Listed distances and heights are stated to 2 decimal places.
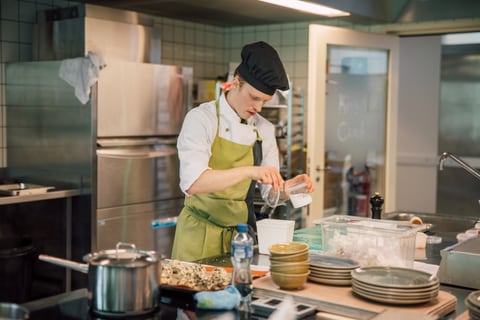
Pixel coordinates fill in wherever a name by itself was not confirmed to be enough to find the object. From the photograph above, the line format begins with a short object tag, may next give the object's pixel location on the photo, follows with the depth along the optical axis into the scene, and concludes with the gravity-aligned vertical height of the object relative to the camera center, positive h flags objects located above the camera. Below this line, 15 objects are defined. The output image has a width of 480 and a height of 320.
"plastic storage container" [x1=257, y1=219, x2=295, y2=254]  2.66 -0.43
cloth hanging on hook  4.23 +0.31
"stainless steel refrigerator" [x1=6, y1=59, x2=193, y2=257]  4.34 -0.15
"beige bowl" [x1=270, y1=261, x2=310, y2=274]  2.13 -0.45
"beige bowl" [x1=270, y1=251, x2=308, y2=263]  2.15 -0.43
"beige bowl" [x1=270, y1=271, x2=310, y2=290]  2.13 -0.49
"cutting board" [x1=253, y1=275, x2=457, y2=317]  2.00 -0.53
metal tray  4.16 -0.45
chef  2.73 -0.13
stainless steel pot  1.85 -0.45
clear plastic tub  2.37 -0.42
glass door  5.48 +0.02
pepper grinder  3.24 -0.38
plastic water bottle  2.06 -0.43
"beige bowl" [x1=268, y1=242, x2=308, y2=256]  2.15 -0.40
